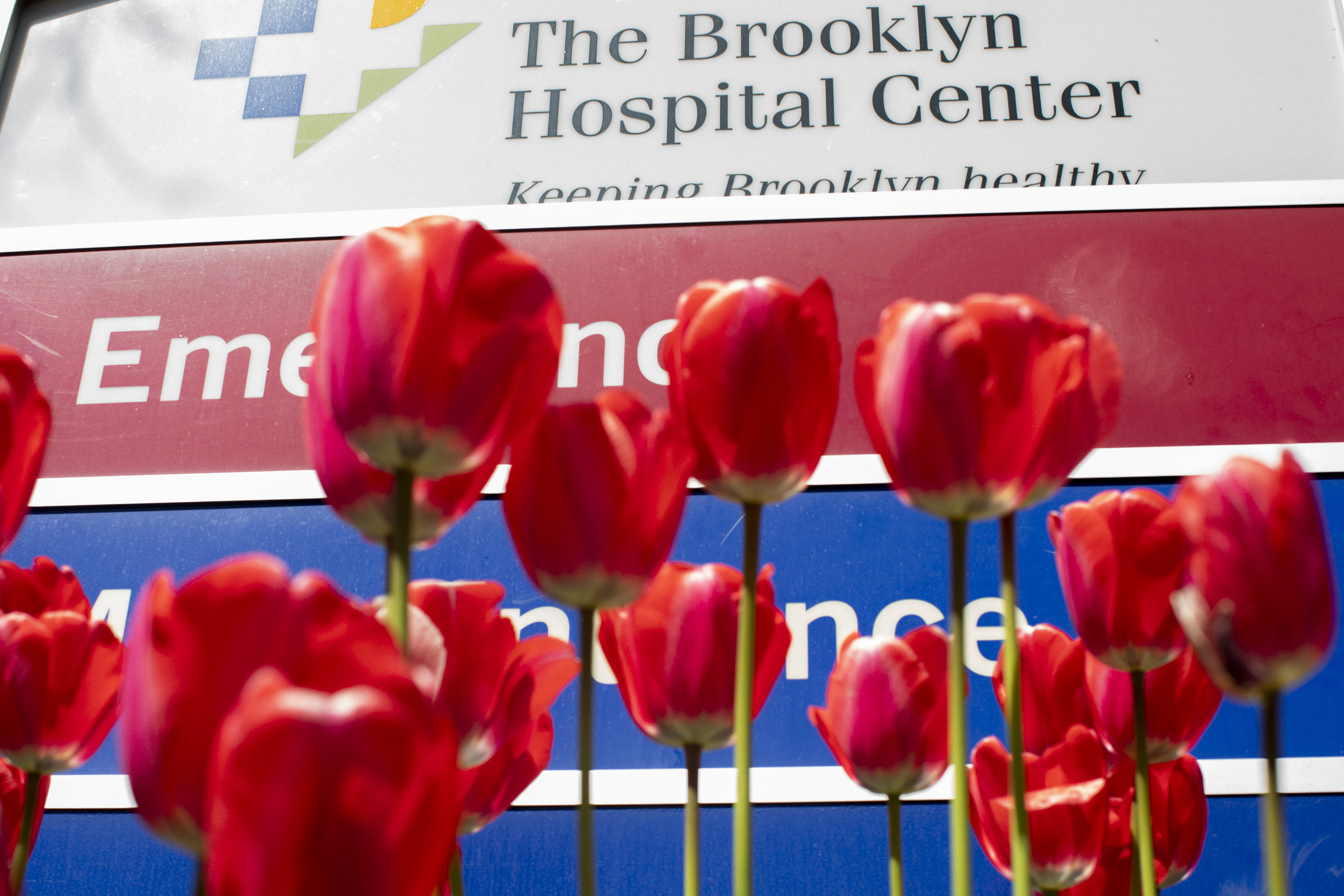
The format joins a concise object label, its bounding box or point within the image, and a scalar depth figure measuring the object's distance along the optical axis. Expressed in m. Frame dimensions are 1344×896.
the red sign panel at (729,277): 0.77
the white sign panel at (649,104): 0.91
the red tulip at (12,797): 0.30
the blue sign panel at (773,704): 0.68
